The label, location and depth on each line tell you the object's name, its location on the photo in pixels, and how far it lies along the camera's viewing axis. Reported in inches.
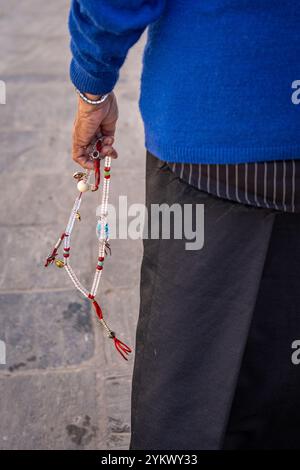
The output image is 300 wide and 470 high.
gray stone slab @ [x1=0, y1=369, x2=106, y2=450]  75.4
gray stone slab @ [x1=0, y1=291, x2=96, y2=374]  85.8
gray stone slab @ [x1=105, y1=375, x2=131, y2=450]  75.9
